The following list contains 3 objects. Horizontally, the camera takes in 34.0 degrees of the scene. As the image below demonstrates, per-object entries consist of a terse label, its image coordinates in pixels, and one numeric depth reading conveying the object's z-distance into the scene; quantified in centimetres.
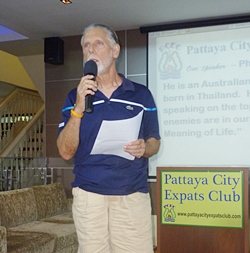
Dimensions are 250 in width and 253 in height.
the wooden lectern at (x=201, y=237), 288
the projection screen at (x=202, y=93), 426
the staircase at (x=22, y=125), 674
